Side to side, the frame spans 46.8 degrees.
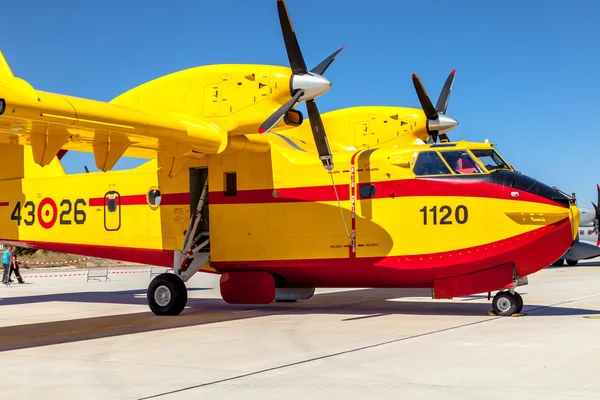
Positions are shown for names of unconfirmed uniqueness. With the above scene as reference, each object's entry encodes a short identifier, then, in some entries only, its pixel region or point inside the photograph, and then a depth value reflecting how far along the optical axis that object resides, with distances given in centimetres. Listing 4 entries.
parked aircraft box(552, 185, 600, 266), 3712
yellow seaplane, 1380
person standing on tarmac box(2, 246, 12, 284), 2939
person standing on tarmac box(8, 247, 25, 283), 2947
